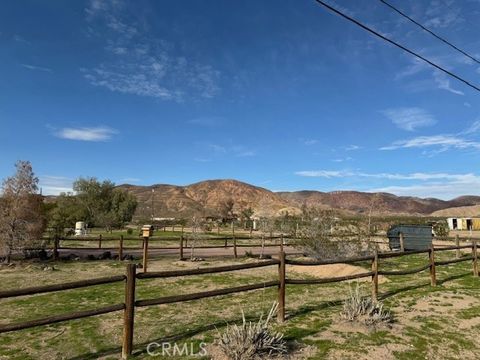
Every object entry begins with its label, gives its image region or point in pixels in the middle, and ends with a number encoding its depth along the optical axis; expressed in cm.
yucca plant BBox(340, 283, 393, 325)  734
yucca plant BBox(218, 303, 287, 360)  562
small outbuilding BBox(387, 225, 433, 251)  2569
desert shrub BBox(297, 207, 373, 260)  1734
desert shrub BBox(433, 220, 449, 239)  3628
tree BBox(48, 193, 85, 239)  2756
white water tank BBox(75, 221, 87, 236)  3891
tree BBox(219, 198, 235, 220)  8825
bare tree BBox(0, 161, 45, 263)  1650
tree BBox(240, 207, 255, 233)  6080
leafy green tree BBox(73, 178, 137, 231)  5856
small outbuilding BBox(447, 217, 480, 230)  6221
